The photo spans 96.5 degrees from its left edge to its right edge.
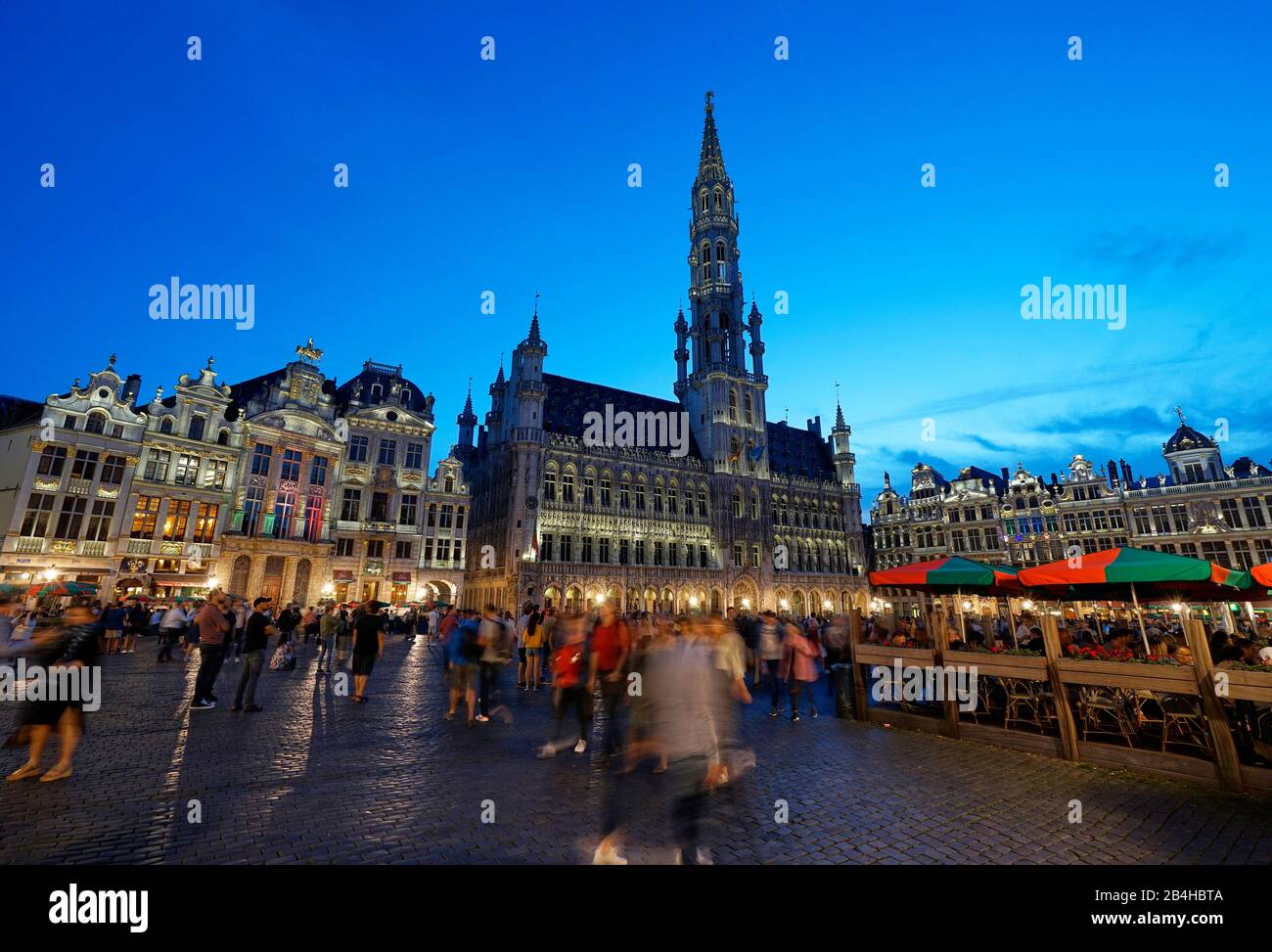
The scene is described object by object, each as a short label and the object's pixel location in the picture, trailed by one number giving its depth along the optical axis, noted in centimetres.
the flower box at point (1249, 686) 674
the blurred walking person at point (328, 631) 1648
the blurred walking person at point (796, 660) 1132
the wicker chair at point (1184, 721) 773
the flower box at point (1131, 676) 751
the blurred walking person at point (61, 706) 654
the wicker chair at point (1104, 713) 855
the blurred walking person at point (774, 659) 1181
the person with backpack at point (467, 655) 1041
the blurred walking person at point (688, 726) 437
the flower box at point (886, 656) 1032
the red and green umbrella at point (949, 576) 1228
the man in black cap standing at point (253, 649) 1045
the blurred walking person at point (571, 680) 835
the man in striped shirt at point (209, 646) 1031
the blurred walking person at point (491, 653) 1048
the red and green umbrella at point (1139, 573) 1004
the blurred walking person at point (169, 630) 1727
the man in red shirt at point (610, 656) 812
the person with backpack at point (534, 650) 1457
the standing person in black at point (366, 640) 1188
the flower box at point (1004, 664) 901
